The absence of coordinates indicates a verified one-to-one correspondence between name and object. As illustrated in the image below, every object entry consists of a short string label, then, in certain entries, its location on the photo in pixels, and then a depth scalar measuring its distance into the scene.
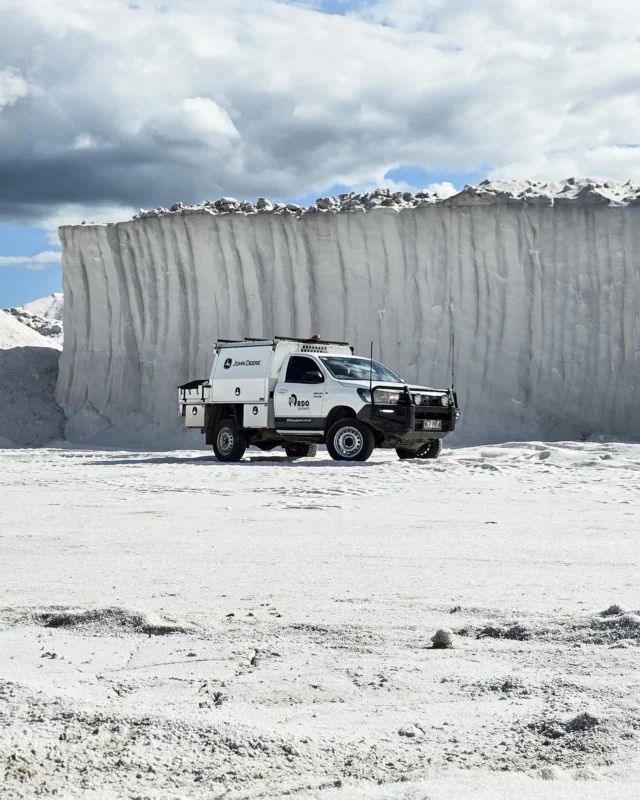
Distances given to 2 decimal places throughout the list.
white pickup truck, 14.64
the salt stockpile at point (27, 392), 24.95
